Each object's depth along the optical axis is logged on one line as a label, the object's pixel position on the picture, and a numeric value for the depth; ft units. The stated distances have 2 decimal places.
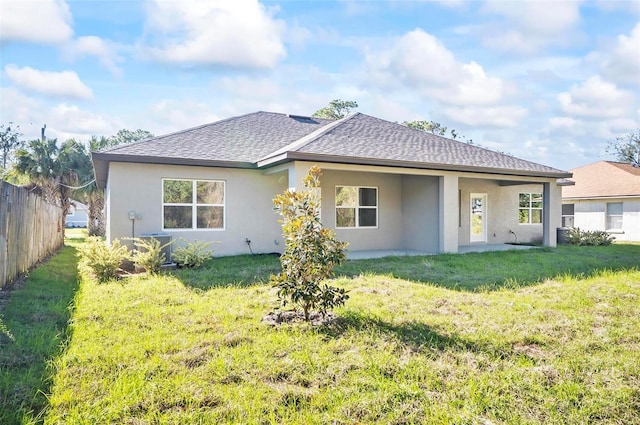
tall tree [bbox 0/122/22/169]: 138.10
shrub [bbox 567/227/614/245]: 53.44
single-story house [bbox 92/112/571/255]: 35.78
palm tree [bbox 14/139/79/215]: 71.72
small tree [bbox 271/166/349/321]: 16.72
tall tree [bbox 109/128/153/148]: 168.25
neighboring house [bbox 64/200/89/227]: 151.84
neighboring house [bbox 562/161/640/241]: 65.82
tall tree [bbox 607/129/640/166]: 128.77
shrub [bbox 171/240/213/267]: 32.50
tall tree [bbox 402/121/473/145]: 139.52
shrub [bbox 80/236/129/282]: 28.14
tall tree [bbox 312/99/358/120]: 125.49
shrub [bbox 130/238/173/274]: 30.35
